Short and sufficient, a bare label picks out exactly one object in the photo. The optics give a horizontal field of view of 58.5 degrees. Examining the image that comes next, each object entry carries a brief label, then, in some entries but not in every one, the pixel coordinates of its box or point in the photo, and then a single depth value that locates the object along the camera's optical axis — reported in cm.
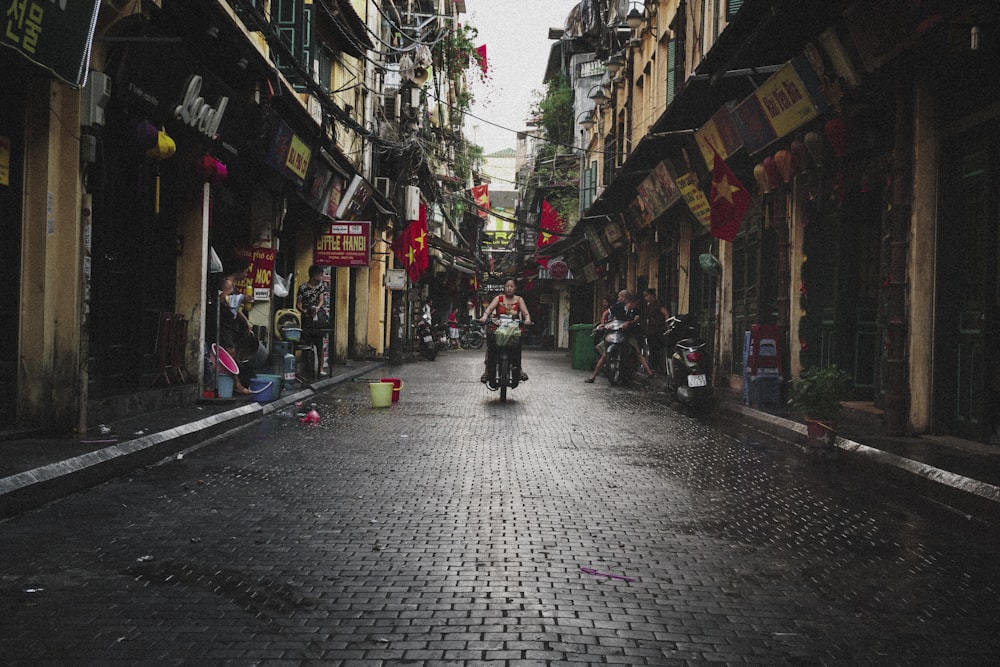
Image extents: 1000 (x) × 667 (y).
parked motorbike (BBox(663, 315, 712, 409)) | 1281
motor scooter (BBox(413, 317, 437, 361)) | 2903
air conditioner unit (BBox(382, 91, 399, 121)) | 3052
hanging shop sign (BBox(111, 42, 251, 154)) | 918
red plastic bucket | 1298
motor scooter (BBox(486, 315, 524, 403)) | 1385
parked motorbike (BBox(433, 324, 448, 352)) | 3728
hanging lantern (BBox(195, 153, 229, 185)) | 1178
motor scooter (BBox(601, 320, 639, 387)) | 1812
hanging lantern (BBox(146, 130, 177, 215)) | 965
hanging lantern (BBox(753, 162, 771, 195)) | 1414
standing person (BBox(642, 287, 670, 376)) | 1945
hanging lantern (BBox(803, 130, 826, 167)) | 1204
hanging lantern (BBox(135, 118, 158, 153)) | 947
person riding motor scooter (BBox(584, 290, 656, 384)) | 1838
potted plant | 810
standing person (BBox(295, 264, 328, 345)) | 1593
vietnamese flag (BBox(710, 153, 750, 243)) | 1333
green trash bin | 2380
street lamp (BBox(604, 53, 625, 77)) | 2944
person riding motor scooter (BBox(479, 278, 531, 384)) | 1449
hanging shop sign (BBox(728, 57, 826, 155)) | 1112
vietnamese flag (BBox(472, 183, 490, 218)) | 5911
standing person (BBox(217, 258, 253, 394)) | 1259
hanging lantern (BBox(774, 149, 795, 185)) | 1292
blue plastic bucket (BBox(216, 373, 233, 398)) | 1194
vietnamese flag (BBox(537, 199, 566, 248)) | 4681
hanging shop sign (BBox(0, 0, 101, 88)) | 613
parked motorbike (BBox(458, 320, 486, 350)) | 4475
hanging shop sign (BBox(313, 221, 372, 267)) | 1931
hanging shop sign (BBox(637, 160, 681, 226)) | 1941
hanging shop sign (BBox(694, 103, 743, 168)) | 1410
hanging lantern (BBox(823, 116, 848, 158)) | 1114
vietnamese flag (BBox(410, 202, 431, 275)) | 2797
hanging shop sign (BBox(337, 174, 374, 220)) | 2122
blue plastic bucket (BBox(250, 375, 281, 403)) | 1184
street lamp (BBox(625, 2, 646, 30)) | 2539
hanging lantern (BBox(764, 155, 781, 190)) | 1366
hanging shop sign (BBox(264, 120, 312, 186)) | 1425
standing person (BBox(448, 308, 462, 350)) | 4344
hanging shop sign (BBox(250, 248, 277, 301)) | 1470
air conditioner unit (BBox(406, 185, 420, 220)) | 2884
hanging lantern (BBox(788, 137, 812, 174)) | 1250
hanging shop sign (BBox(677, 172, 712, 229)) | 1741
